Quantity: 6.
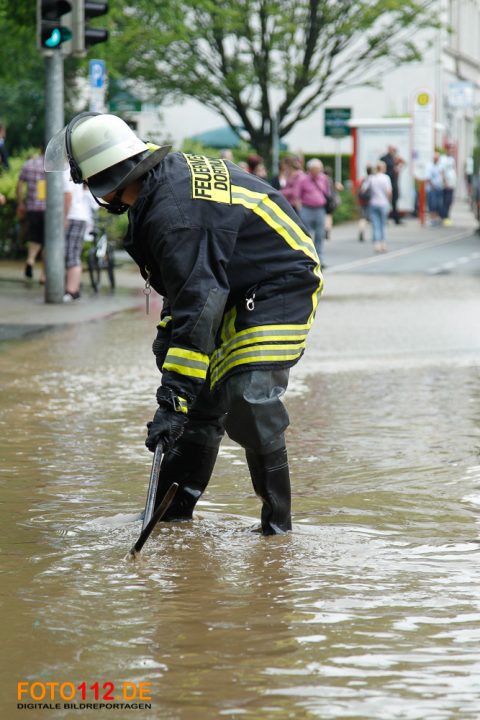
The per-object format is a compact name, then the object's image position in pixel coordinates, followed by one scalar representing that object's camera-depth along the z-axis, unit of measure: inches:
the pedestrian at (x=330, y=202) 892.0
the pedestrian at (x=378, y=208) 1075.3
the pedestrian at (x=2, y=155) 830.5
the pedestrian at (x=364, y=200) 1124.6
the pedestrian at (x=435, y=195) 1440.7
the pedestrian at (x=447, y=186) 1419.8
